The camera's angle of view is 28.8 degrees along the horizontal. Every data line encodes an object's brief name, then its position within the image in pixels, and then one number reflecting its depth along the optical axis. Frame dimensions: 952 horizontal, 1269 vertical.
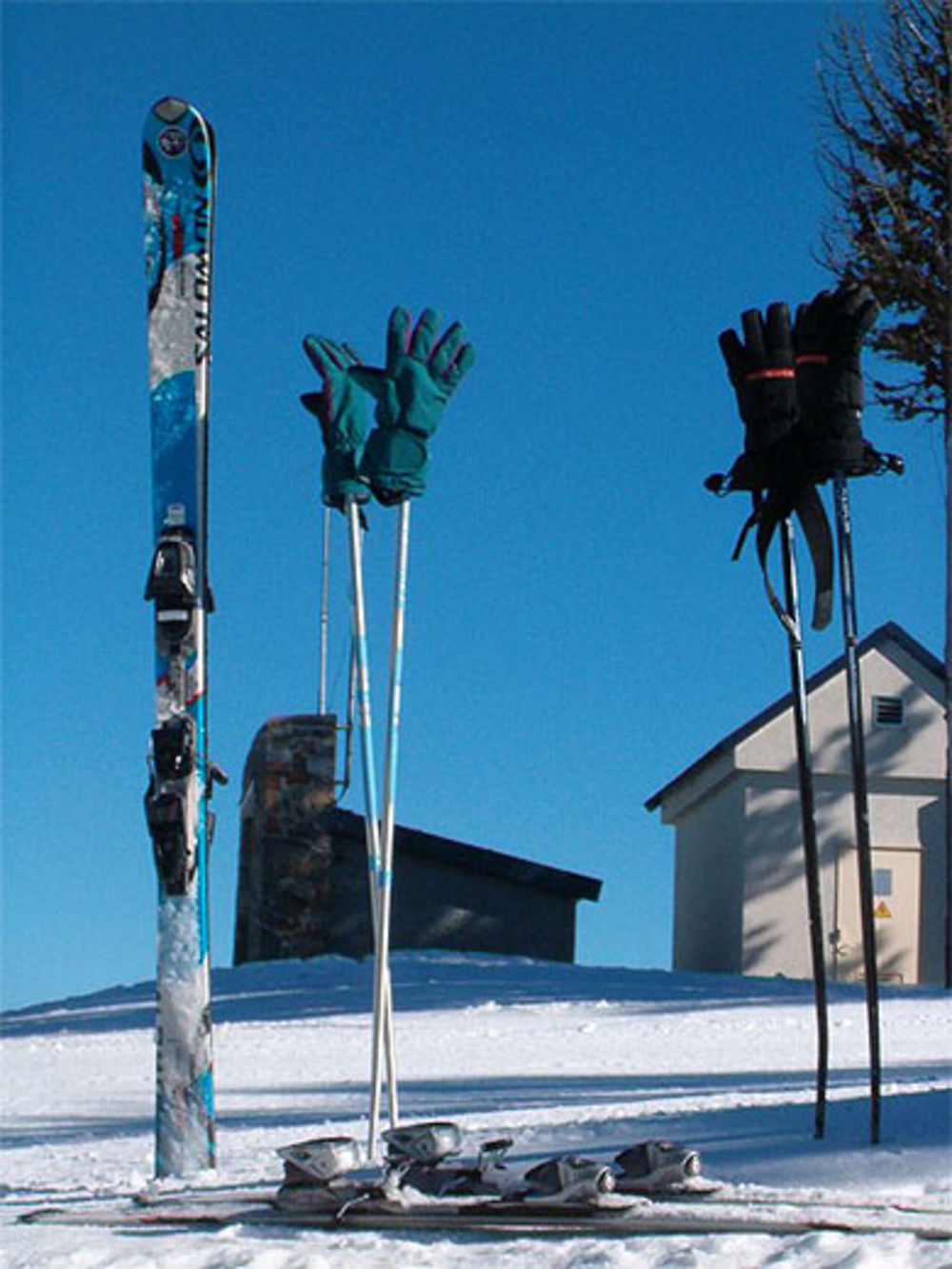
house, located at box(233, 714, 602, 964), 19.47
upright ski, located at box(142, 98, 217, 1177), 6.84
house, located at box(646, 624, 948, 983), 19.80
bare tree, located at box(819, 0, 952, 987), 18.23
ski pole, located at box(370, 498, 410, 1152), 6.81
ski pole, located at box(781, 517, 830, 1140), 5.97
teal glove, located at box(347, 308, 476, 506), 7.11
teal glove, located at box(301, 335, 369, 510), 7.25
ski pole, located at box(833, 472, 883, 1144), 5.89
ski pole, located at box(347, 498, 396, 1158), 7.18
